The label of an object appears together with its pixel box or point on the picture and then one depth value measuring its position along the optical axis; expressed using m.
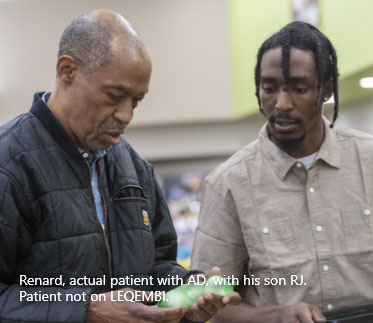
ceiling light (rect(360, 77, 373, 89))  4.82
